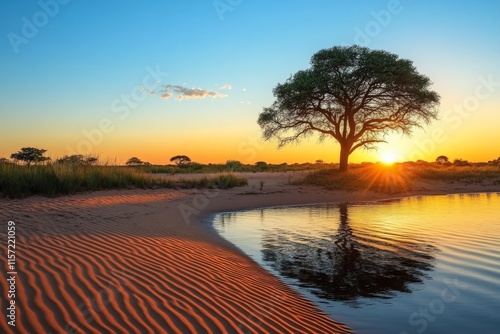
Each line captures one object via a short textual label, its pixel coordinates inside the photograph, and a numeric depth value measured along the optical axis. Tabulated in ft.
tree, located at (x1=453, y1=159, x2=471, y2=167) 165.37
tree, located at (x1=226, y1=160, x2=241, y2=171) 166.32
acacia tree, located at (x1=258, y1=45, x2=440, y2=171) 95.71
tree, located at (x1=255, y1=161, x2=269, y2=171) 165.11
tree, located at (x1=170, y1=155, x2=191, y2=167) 222.48
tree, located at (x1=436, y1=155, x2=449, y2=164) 198.20
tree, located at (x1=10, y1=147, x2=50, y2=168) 130.63
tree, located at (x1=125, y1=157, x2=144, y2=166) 195.32
